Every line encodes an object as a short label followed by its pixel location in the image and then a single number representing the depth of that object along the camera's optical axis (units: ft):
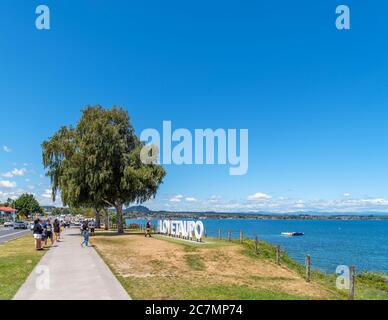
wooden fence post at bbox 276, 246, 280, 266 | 86.28
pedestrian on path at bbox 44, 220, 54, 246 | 101.14
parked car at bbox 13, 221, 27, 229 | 231.30
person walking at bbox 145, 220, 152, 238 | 136.26
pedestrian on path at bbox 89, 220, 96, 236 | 151.38
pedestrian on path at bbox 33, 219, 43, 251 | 87.12
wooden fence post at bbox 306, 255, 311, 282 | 72.22
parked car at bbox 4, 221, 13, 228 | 272.51
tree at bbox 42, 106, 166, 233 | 144.46
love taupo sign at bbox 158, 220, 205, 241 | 115.65
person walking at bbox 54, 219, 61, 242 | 115.88
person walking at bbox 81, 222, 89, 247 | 96.89
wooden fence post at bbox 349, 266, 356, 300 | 55.72
